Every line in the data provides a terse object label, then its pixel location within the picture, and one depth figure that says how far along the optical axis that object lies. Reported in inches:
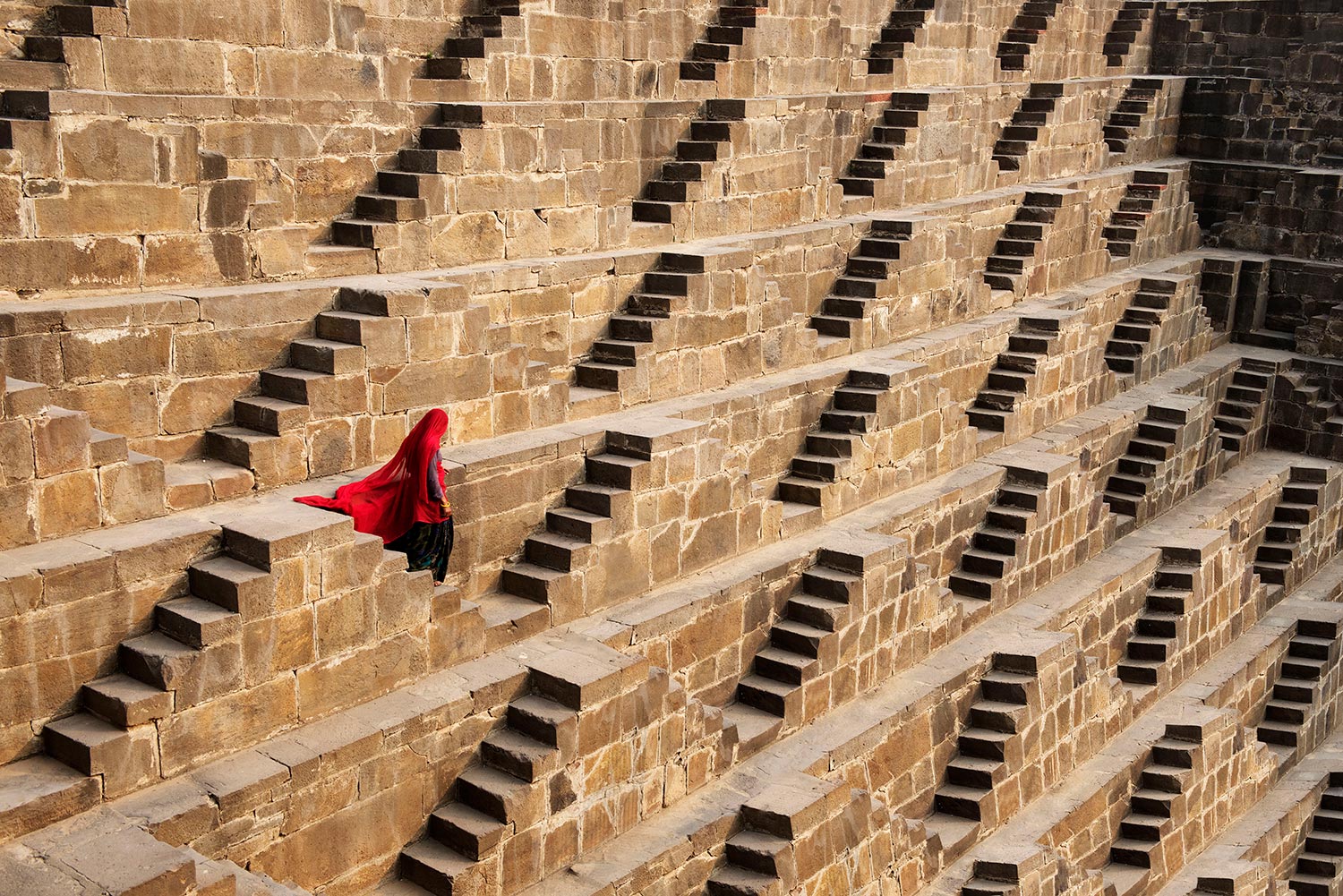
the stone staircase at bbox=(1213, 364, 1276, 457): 765.3
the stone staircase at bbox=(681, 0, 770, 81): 631.2
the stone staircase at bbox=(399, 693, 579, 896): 364.5
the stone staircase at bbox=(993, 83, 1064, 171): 770.2
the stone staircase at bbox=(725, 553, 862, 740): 470.9
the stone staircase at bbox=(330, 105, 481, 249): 468.1
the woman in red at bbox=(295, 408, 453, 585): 390.0
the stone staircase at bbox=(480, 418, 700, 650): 427.2
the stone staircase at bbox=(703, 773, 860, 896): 402.3
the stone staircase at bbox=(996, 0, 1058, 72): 834.8
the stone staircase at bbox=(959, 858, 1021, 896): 468.2
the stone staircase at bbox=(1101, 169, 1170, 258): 796.6
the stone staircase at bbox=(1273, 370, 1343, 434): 773.3
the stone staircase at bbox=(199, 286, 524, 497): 394.3
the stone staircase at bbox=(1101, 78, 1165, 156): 870.4
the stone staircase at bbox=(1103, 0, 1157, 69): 931.3
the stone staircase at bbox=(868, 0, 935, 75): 748.0
